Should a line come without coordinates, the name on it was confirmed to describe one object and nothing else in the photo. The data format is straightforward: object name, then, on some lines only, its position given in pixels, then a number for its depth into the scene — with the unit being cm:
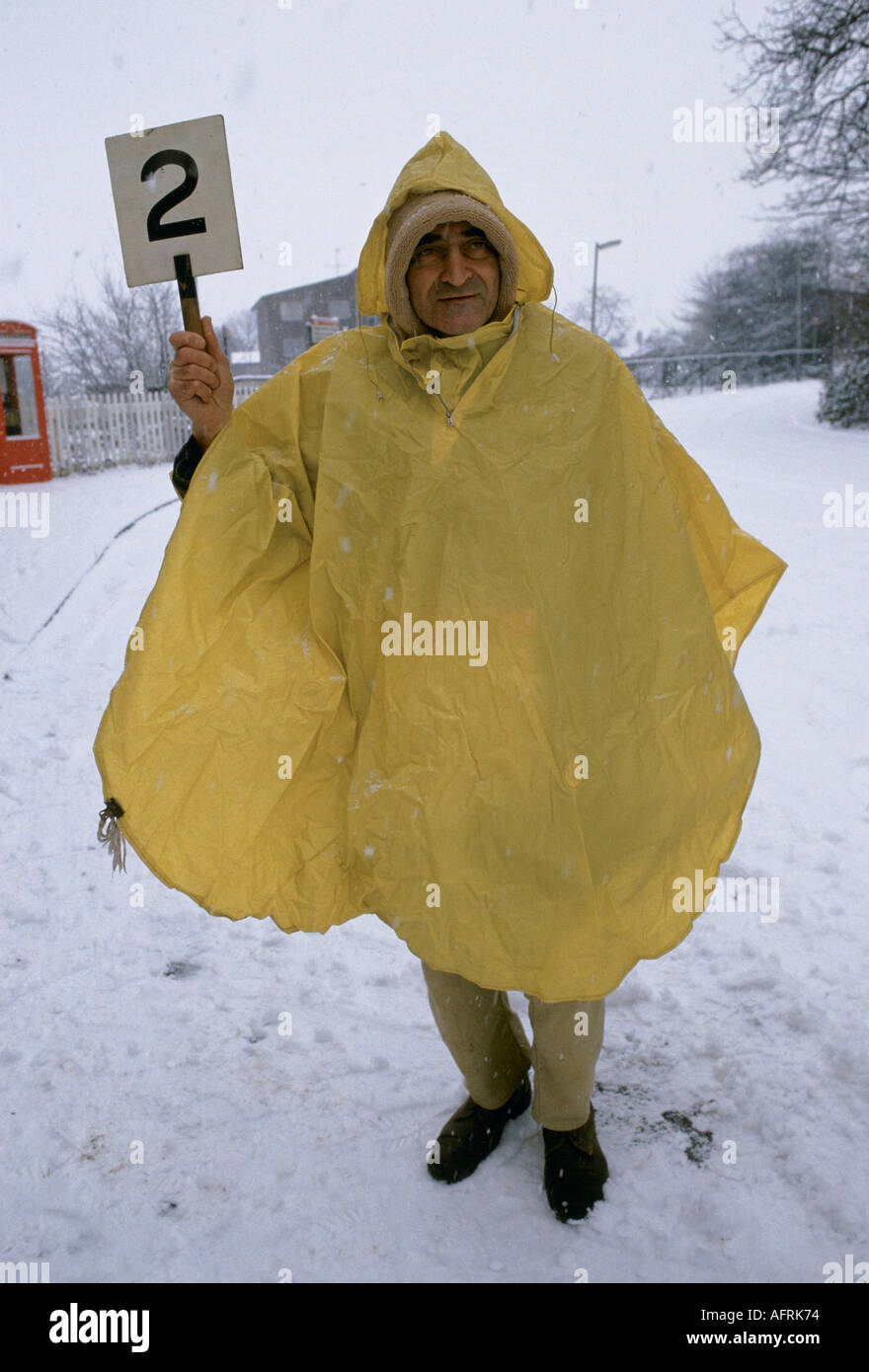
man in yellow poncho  199
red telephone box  1327
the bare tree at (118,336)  2834
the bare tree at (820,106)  1337
